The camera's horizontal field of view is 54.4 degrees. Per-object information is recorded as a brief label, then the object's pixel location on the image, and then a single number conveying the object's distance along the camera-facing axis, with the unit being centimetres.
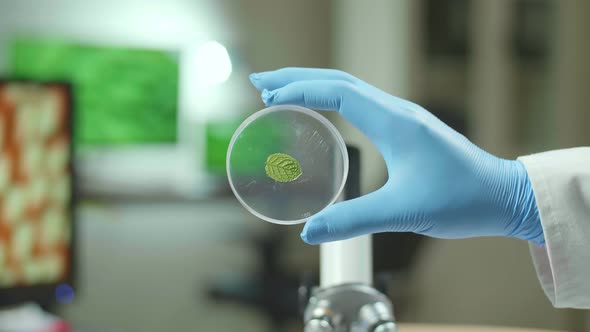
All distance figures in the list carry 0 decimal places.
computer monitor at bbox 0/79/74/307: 119
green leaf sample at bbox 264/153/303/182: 70
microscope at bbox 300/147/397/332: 65
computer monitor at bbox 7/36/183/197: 207
